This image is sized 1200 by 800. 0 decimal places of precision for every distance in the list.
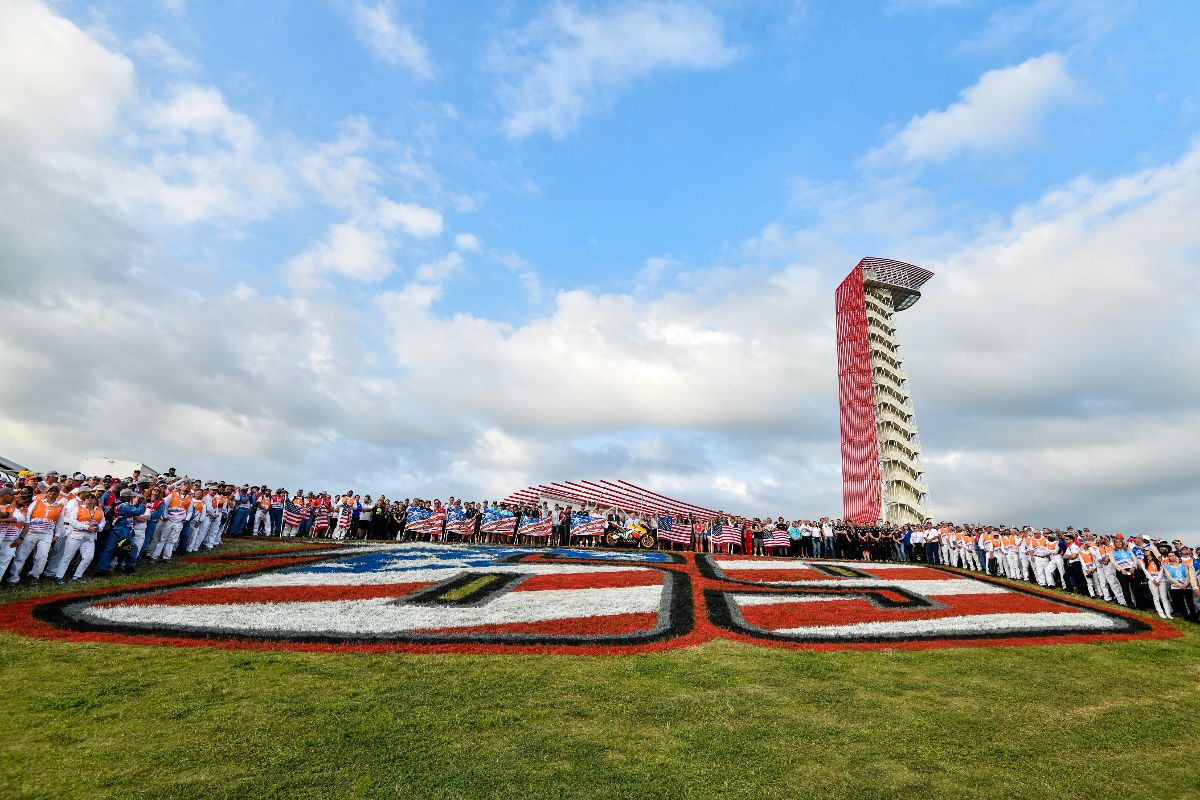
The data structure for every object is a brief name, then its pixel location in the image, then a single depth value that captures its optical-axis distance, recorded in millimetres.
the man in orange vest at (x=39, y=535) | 15961
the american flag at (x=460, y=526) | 35031
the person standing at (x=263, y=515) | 33250
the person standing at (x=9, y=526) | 15219
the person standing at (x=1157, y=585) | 18312
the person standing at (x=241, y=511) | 32781
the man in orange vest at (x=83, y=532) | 16438
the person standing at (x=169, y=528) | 21594
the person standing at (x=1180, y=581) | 18062
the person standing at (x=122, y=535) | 17844
